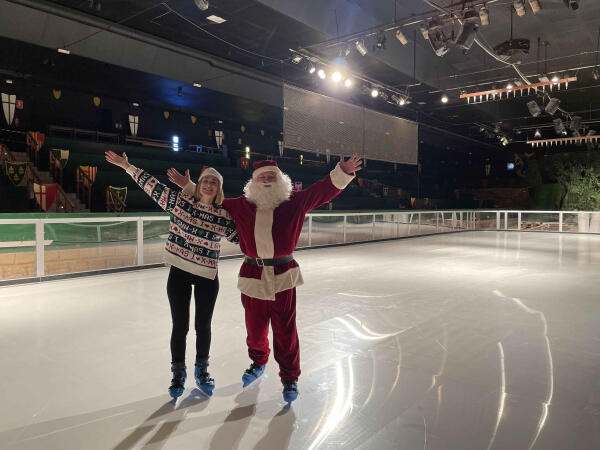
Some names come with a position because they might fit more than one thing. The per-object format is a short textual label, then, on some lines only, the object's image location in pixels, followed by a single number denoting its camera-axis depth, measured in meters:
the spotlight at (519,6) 5.29
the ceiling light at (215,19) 6.74
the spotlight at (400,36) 6.44
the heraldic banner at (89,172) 8.87
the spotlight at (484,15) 5.52
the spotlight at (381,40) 6.50
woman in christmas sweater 1.95
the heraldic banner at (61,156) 9.12
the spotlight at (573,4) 5.25
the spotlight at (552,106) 9.84
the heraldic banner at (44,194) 7.79
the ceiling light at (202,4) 5.36
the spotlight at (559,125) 12.57
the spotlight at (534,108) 10.22
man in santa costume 1.91
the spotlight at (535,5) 5.12
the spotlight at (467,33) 5.83
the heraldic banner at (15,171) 8.19
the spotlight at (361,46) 6.90
